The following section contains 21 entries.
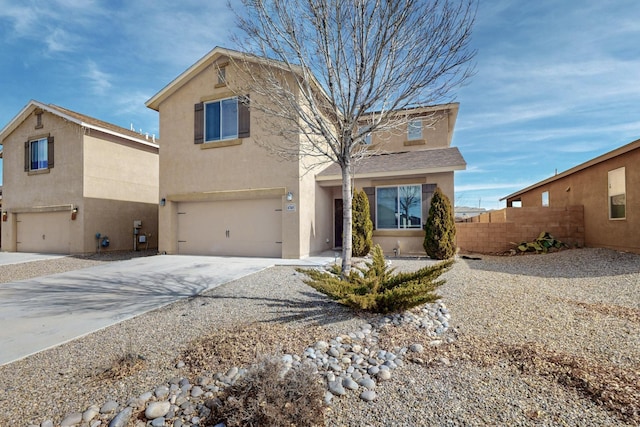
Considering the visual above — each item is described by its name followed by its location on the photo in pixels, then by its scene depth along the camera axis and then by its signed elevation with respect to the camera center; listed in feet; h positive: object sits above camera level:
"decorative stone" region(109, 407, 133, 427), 7.70 -5.05
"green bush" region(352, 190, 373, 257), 34.60 -0.63
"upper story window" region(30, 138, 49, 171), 48.63 +11.58
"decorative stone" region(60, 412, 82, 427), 7.80 -5.11
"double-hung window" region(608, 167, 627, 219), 31.24 +2.60
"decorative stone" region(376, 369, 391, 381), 9.25 -4.75
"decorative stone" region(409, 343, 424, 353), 10.85 -4.62
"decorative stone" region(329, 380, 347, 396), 8.61 -4.83
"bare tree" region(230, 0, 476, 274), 16.07 +9.56
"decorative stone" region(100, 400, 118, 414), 8.23 -5.04
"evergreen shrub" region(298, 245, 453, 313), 13.25 -3.17
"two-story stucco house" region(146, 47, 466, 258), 34.32 +4.78
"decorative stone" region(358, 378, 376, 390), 8.83 -4.80
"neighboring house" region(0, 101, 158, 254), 44.78 +6.59
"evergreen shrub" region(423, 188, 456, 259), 31.99 -1.00
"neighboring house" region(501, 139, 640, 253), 29.66 +2.64
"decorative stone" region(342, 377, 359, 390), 8.84 -4.81
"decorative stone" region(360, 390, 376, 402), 8.33 -4.86
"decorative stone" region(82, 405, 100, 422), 7.99 -5.06
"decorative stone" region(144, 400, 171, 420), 7.98 -5.00
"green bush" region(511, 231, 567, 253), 36.22 -3.08
